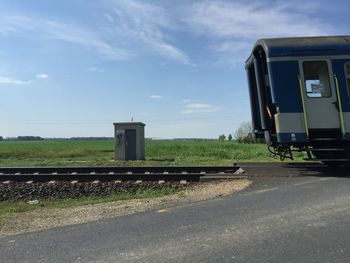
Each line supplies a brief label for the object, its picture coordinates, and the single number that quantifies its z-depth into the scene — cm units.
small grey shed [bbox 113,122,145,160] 2172
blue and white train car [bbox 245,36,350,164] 1176
